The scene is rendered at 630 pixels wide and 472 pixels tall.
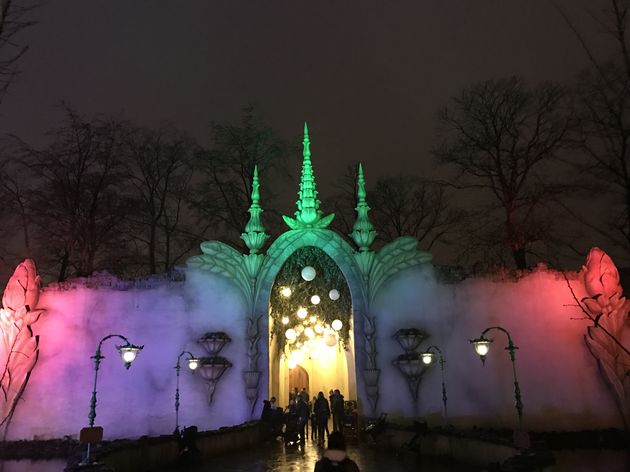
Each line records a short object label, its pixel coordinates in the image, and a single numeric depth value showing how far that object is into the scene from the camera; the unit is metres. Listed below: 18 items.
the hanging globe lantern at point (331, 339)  19.19
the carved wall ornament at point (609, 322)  16.67
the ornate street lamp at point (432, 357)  16.64
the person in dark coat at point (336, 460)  5.62
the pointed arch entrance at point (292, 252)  17.95
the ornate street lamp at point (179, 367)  17.00
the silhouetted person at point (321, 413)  16.12
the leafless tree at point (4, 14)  5.58
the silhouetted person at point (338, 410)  16.64
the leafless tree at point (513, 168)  21.61
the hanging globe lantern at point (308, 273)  18.36
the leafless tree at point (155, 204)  26.31
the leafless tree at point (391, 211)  30.78
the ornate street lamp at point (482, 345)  12.88
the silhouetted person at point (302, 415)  15.64
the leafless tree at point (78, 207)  22.91
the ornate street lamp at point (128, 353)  11.55
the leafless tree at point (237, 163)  27.00
